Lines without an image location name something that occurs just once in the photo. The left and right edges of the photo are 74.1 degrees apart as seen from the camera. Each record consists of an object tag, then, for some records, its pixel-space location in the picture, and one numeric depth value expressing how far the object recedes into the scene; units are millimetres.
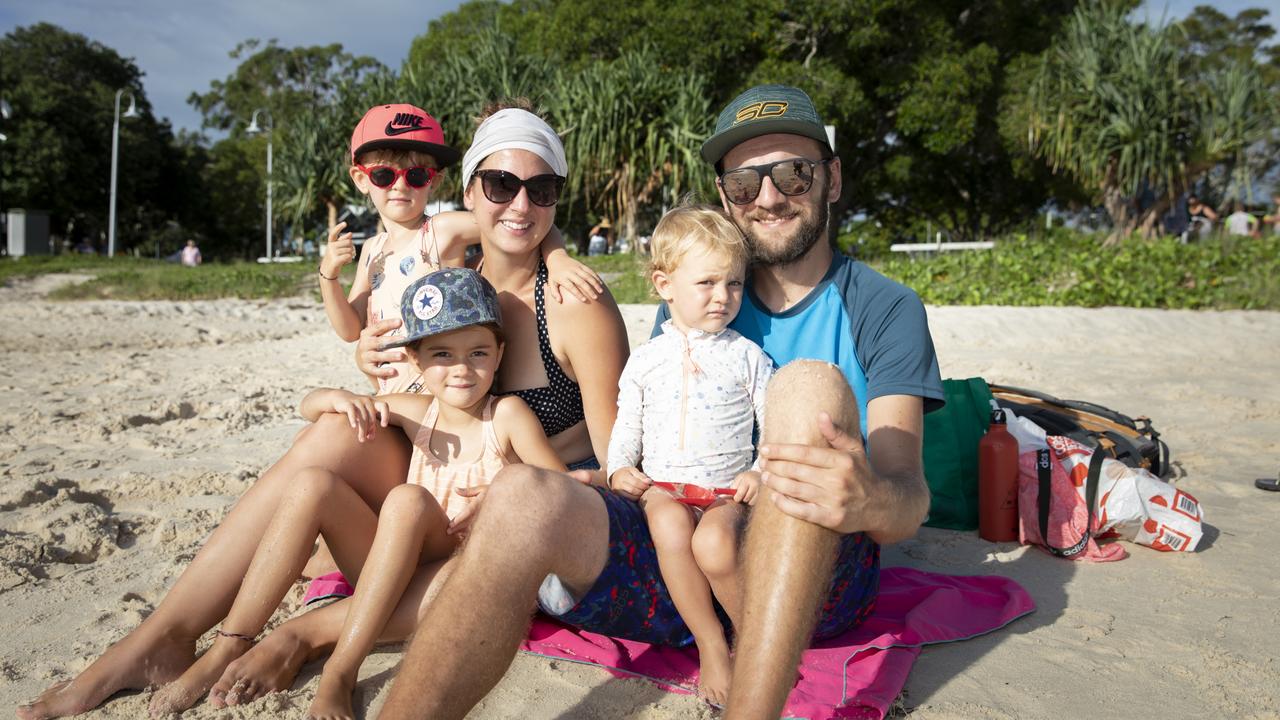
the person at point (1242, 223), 12820
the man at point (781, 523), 1710
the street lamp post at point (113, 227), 23734
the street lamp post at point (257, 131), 22478
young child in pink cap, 3330
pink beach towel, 2094
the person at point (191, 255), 25572
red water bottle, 3342
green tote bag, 3586
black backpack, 3729
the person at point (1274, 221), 11578
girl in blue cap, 2152
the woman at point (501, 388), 2184
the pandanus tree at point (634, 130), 15211
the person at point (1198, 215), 13773
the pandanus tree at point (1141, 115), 12820
